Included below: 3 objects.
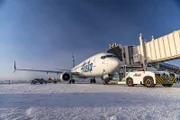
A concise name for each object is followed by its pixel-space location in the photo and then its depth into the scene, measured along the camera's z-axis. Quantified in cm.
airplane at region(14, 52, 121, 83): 1720
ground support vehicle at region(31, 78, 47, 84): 3726
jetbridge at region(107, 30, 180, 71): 1766
